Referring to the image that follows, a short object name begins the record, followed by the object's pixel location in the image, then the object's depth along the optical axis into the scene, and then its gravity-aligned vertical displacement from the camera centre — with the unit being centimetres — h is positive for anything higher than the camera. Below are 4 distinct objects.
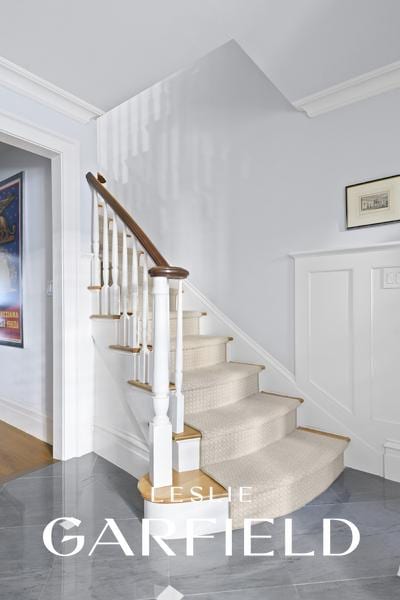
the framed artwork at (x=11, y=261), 333 +40
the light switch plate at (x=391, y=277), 225 +14
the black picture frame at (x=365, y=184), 229 +66
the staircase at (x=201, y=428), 178 -69
